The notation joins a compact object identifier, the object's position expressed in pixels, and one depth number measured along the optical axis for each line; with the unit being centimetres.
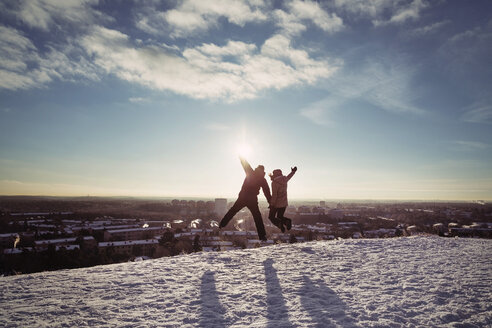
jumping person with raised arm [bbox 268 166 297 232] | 769
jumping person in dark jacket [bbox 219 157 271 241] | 741
